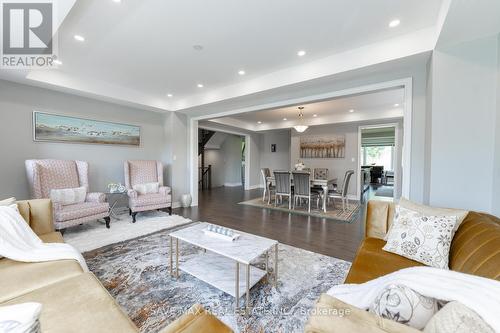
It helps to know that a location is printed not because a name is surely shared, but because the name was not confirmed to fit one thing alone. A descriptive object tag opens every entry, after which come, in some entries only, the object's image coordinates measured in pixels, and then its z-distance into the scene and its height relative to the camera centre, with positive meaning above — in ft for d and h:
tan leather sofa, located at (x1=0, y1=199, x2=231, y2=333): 2.89 -2.38
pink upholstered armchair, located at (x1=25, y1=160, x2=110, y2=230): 9.74 -1.34
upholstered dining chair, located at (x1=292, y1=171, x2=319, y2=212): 15.34 -1.59
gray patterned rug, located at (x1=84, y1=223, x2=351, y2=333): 5.04 -3.80
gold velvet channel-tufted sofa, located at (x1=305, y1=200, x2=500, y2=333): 2.12 -1.65
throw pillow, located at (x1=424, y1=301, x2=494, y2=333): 1.89 -1.48
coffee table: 5.41 -3.31
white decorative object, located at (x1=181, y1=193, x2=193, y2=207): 16.67 -3.09
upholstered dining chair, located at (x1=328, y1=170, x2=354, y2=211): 15.96 -2.19
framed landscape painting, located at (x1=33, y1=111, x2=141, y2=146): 11.75 +1.96
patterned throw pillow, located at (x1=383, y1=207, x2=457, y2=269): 4.69 -1.79
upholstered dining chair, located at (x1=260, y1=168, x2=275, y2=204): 18.76 -1.95
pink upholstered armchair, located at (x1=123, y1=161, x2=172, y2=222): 12.63 -1.63
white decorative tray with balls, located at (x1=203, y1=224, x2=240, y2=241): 6.35 -2.24
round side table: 14.41 -2.62
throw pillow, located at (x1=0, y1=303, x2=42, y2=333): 1.70 -1.37
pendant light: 17.92 +4.71
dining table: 15.61 -1.60
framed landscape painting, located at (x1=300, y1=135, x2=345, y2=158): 22.02 +1.94
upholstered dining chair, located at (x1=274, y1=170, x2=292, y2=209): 16.25 -1.65
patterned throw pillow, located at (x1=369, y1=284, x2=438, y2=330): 2.25 -1.62
